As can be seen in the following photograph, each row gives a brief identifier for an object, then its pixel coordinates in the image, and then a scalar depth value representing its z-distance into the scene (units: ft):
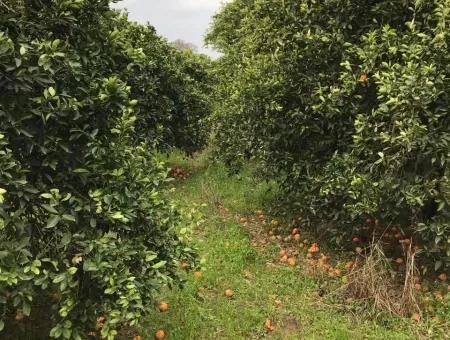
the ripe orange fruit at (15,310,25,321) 14.56
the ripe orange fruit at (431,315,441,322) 16.83
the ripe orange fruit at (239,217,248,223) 25.80
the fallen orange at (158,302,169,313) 16.20
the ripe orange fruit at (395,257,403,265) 19.51
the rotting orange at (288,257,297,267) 20.87
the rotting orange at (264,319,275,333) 16.42
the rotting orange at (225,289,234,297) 18.17
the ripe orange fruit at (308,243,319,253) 21.15
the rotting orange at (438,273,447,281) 18.95
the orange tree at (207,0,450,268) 16.92
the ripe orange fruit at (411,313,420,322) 16.78
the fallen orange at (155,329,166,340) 15.06
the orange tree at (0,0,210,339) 10.51
